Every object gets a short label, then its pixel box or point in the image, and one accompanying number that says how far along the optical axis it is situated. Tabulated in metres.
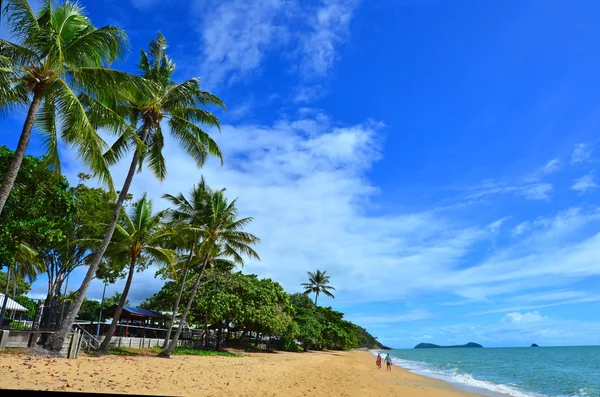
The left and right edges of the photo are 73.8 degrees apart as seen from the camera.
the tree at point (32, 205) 12.24
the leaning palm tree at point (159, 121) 13.71
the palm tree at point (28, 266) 18.19
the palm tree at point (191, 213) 20.55
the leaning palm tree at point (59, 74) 8.95
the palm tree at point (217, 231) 20.47
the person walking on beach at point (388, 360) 29.62
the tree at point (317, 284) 59.97
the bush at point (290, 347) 40.45
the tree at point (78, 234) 19.30
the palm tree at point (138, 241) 17.09
